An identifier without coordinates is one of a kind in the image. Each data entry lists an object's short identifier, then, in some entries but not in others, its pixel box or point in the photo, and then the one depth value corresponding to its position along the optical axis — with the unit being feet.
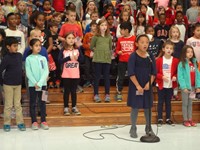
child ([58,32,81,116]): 29.59
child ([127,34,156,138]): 25.43
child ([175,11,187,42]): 38.32
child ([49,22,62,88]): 33.31
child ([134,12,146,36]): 37.02
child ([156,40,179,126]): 29.67
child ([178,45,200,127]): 29.36
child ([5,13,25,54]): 31.01
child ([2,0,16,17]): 37.72
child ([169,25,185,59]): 33.01
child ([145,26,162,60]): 33.93
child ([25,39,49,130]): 28.05
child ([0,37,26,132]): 27.52
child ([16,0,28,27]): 36.45
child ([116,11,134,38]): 35.90
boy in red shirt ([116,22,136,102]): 32.43
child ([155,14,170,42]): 36.72
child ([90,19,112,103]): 31.88
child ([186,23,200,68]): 33.53
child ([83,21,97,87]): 33.91
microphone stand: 25.14
